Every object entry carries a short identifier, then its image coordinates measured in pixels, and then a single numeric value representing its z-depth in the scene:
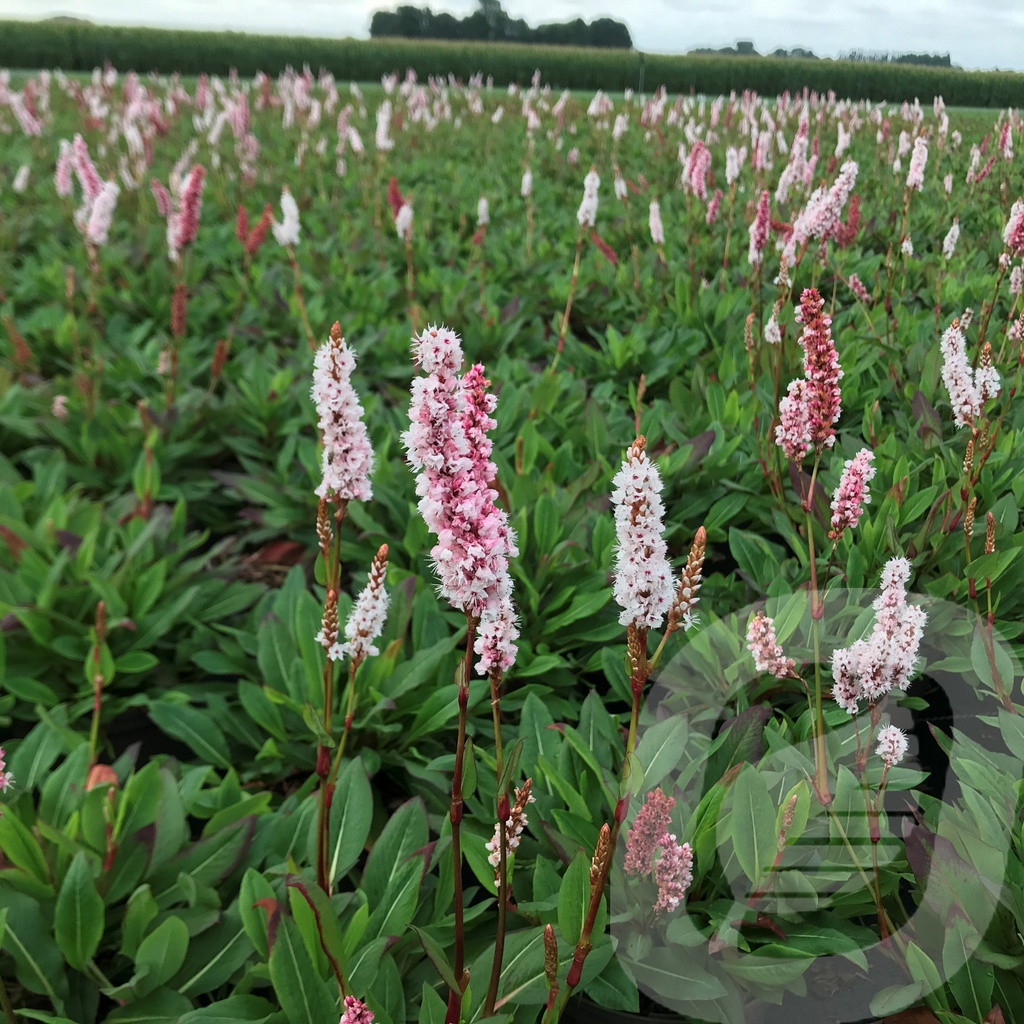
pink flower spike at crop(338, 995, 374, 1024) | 0.35
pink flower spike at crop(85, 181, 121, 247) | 2.65
